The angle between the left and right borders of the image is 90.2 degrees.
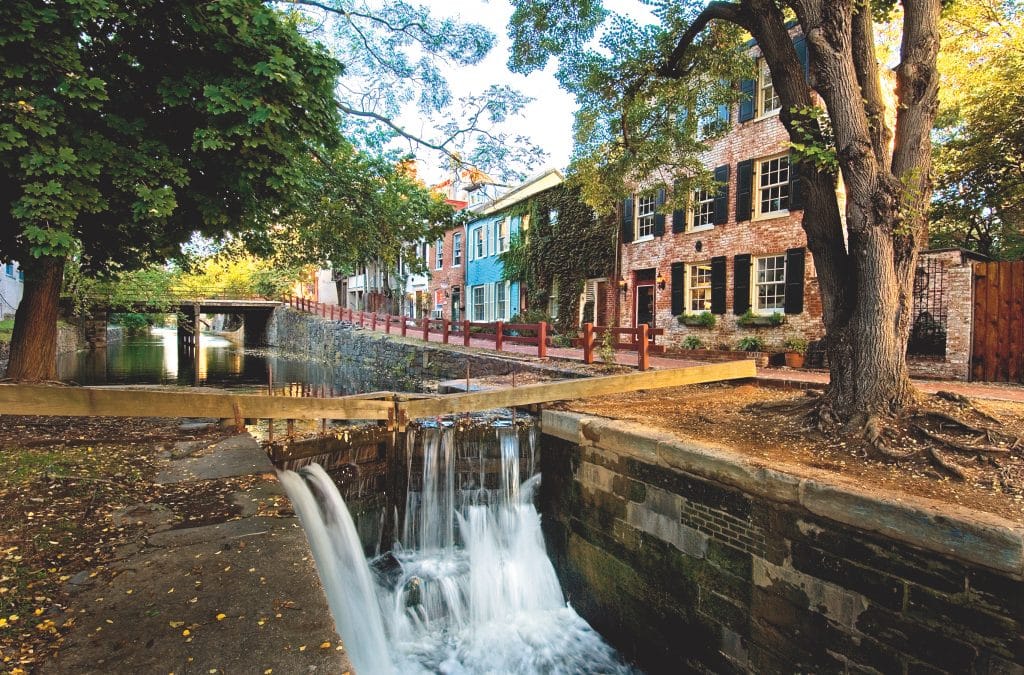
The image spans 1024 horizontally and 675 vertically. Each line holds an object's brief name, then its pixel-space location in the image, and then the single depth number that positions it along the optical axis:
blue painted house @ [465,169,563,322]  24.72
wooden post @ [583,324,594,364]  12.05
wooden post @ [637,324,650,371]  10.76
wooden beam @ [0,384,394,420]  4.17
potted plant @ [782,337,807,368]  12.72
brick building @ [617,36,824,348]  13.67
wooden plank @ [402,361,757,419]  6.41
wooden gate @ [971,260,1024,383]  9.27
